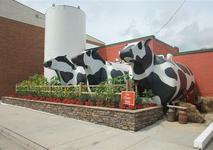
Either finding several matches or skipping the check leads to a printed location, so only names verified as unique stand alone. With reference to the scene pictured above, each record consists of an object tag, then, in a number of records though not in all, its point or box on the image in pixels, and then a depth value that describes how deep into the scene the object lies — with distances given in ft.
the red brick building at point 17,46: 64.54
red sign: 27.30
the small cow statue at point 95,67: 40.01
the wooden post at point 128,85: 29.54
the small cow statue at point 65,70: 46.85
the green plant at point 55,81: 50.30
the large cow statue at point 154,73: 31.22
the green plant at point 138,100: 28.91
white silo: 62.28
